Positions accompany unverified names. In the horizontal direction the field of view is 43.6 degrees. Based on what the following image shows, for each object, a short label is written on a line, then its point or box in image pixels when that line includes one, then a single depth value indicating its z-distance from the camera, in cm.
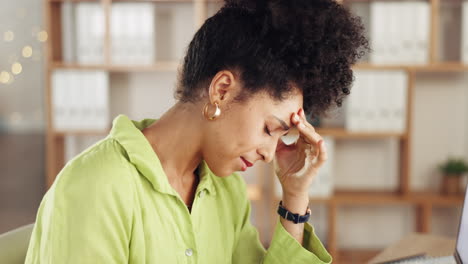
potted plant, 358
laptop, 131
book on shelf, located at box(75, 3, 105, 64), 348
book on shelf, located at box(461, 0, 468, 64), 341
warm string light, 382
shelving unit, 343
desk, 173
